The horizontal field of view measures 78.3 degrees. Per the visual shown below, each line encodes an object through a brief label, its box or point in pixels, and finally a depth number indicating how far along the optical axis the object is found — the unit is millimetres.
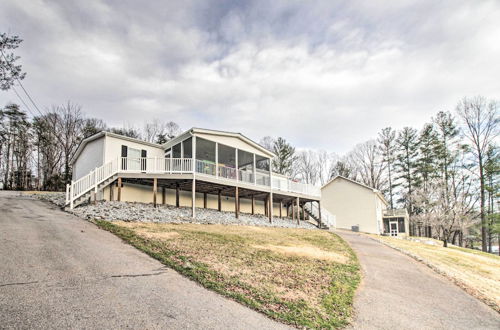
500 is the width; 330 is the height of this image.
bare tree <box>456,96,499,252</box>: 28478
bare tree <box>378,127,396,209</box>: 39312
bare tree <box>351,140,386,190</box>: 40778
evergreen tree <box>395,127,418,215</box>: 37281
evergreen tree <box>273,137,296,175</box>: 38781
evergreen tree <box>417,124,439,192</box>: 34625
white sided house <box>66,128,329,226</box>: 15586
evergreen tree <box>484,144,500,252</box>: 27952
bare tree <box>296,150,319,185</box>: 45000
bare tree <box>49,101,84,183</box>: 33125
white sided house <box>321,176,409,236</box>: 28328
